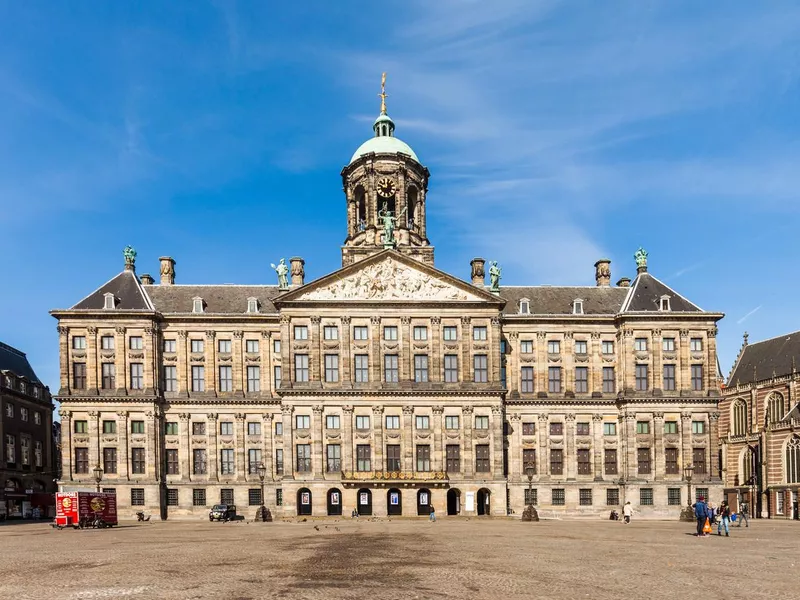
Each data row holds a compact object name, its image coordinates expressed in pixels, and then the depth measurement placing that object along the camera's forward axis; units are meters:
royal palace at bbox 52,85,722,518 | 64.00
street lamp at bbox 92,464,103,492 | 61.25
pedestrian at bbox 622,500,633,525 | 58.38
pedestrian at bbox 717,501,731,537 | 40.25
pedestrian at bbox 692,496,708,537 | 38.66
